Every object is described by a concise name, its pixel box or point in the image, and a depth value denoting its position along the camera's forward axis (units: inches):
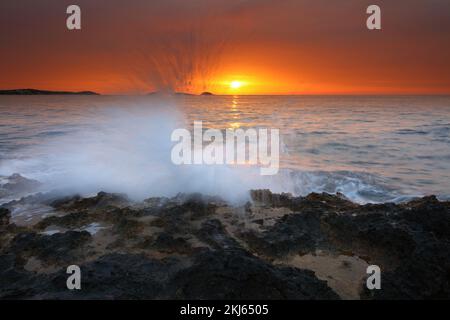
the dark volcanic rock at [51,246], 214.2
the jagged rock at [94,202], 311.7
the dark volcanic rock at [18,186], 387.2
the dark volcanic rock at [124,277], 167.0
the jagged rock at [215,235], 229.0
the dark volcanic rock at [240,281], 164.2
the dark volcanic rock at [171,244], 221.5
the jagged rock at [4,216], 276.7
